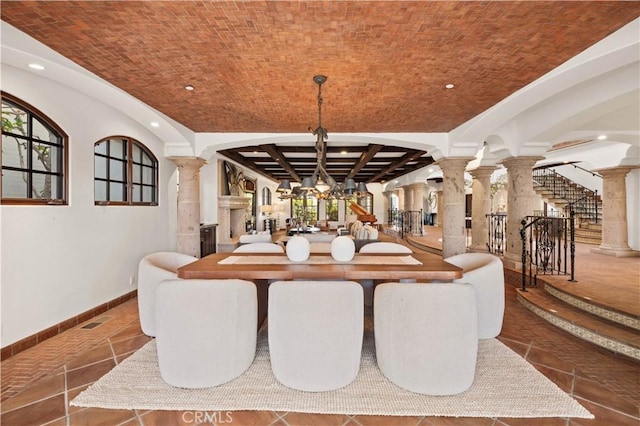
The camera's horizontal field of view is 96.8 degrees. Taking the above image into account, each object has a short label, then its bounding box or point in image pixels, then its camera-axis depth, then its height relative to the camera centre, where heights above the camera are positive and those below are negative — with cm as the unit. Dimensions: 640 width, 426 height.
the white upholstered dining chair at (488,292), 262 -76
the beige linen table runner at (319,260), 271 -48
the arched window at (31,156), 265 +60
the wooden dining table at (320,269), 238 -49
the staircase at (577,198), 854 +38
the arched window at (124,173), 381 +62
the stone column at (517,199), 523 +22
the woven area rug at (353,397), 187 -129
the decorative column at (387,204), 1613 +45
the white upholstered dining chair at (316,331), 197 -83
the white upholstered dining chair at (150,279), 254 -59
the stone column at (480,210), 680 +3
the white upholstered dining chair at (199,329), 200 -82
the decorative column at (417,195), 1128 +66
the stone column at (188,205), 498 +15
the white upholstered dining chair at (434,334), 191 -84
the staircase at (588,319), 266 -120
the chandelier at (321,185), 304 +45
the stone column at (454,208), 498 +6
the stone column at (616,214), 633 -10
